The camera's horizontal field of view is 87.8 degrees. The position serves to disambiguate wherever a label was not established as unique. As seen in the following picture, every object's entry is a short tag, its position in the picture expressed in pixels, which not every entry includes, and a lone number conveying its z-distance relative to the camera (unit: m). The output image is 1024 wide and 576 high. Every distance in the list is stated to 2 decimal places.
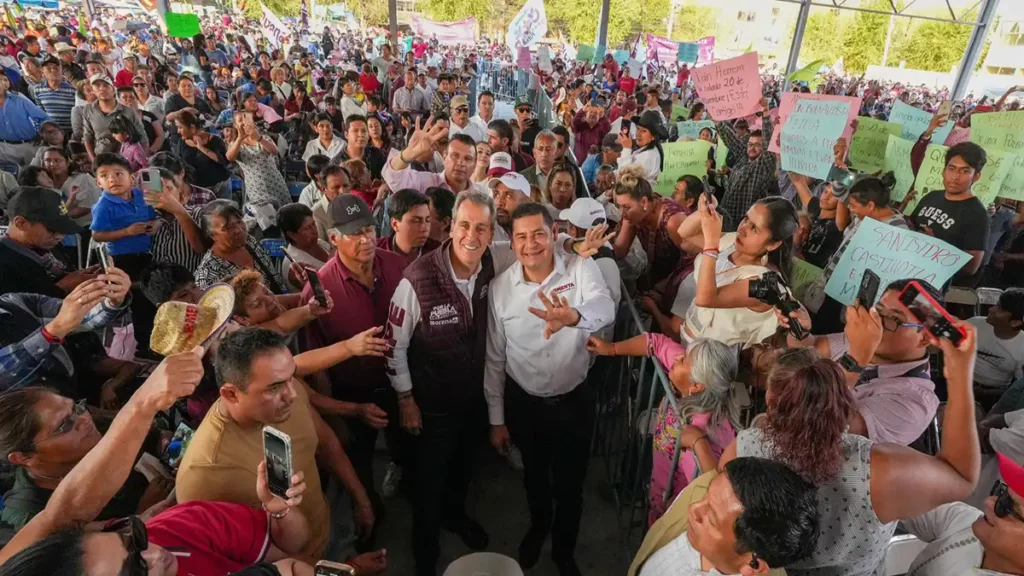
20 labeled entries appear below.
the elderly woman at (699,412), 2.19
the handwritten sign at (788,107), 4.49
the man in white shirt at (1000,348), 3.37
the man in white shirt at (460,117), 7.18
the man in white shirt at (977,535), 1.52
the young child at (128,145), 6.18
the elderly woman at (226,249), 3.43
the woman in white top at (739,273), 2.68
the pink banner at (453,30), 17.03
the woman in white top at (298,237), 3.90
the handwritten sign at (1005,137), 4.84
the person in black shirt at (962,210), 4.14
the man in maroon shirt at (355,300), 2.98
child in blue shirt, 4.02
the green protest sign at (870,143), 5.86
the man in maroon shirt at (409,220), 3.36
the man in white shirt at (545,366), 2.65
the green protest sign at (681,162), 5.24
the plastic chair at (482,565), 2.39
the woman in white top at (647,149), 6.22
